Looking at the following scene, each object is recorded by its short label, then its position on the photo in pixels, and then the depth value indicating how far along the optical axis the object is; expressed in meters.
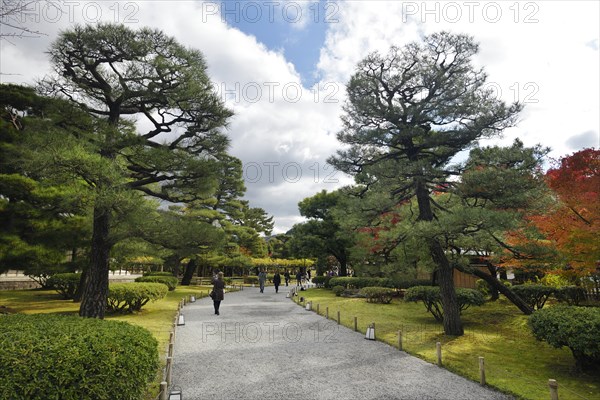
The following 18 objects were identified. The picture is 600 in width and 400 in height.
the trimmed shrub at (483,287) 17.60
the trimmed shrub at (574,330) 6.09
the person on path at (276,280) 25.34
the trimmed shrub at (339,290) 21.69
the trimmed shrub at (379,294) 17.51
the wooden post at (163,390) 4.51
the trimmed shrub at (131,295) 12.04
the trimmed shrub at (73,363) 3.71
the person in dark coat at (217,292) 13.20
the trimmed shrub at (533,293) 13.42
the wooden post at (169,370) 5.32
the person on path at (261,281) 25.08
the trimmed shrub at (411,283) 20.32
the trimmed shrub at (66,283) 15.38
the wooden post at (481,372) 5.91
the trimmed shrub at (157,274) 24.94
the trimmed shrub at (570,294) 13.83
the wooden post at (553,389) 4.62
